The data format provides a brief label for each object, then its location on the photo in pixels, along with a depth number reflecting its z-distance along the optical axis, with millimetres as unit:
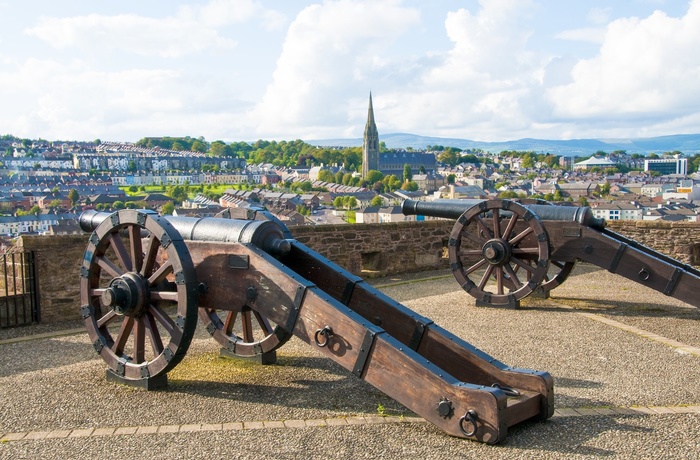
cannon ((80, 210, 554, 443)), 4164
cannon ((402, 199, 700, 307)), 7988
